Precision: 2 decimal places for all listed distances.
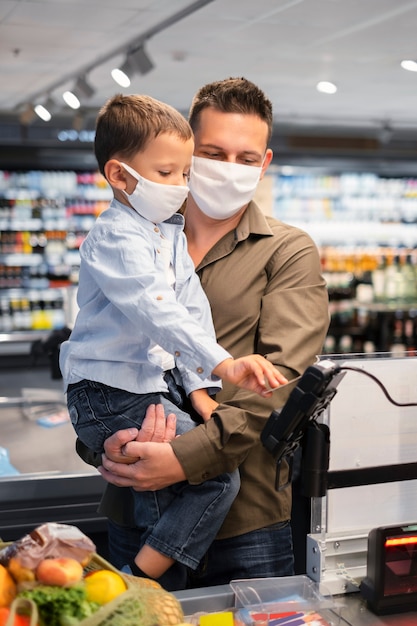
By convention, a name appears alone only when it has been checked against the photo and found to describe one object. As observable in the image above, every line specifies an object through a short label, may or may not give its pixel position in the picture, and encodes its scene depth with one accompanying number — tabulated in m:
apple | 1.19
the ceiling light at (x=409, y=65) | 7.67
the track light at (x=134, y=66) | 6.69
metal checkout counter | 1.46
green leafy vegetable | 1.17
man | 1.64
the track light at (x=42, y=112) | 10.05
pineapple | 1.23
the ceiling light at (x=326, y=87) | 8.71
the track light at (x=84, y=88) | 8.03
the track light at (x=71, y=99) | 8.52
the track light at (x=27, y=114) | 10.26
